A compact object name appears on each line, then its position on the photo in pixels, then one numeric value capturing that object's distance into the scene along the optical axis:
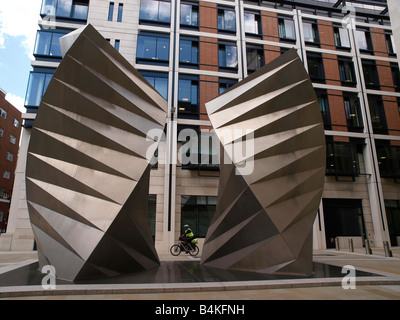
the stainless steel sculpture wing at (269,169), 9.18
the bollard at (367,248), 17.56
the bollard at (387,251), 15.72
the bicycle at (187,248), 16.61
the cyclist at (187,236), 16.72
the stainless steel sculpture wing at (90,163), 8.10
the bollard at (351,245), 19.25
